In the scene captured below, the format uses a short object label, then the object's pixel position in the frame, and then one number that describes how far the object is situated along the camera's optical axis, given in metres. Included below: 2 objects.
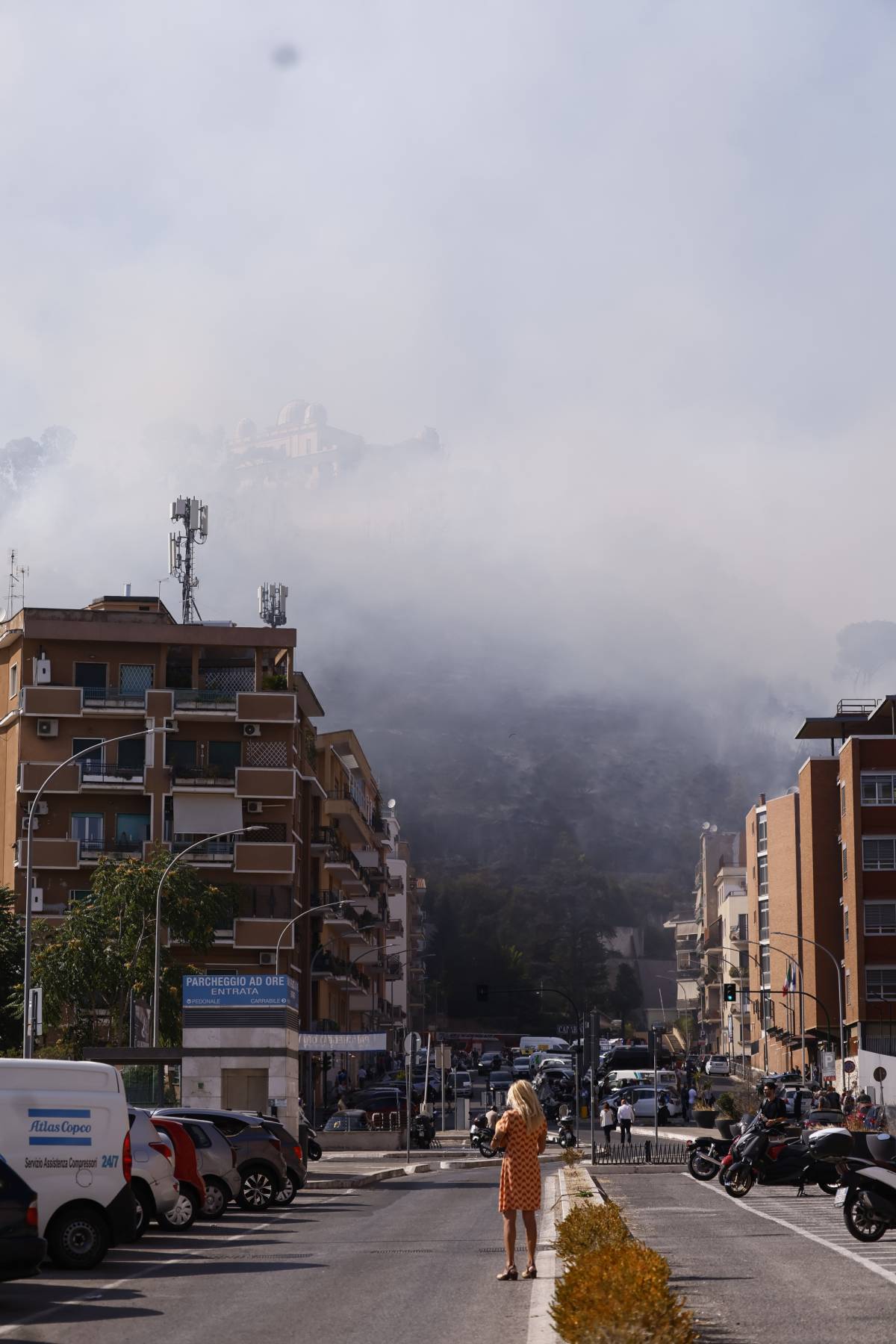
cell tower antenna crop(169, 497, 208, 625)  94.31
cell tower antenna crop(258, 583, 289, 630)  99.75
